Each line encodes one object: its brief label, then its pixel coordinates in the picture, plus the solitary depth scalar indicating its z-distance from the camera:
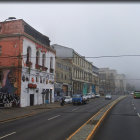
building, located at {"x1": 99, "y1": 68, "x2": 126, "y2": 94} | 113.31
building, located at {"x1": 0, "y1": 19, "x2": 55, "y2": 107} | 28.98
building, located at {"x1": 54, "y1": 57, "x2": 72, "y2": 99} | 45.44
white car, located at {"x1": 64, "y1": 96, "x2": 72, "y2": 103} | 39.22
